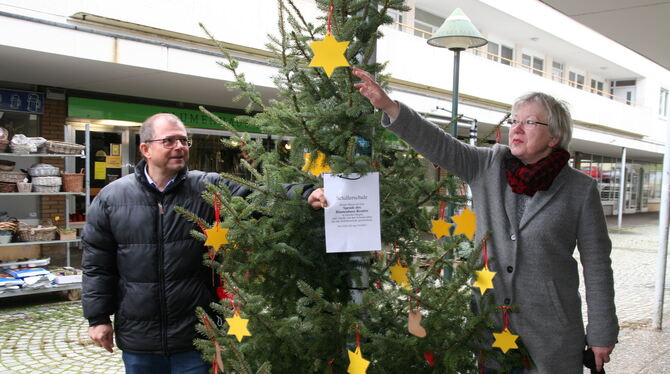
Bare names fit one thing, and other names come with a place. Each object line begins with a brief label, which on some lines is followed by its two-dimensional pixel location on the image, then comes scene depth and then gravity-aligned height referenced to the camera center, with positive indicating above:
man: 2.61 -0.52
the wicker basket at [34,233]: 7.20 -1.07
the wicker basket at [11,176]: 7.10 -0.28
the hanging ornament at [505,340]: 2.21 -0.72
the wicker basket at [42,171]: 7.41 -0.20
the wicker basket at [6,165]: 7.26 -0.13
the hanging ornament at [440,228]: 2.52 -0.29
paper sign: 2.09 -0.19
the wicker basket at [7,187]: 7.09 -0.43
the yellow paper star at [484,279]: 2.12 -0.44
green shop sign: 10.22 +1.00
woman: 2.25 -0.28
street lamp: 6.41 +1.66
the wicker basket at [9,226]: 7.00 -0.95
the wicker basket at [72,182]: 7.72 -0.36
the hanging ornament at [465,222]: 2.46 -0.24
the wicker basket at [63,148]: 7.46 +0.14
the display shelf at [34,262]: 6.79 -1.48
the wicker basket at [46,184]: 7.41 -0.38
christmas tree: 2.06 -0.38
